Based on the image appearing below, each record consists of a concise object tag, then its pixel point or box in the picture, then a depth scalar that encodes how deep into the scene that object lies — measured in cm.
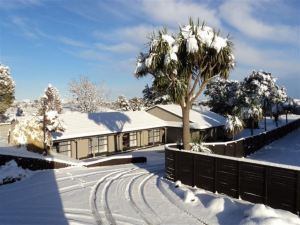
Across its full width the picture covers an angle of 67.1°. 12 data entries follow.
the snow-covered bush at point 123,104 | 4992
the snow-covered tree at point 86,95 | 4484
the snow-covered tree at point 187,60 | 1200
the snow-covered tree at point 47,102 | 1748
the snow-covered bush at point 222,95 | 4118
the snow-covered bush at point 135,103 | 5163
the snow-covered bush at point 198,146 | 1338
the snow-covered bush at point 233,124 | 2459
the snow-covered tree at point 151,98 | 4226
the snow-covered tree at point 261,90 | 3685
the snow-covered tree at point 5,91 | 3360
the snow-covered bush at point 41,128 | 1755
